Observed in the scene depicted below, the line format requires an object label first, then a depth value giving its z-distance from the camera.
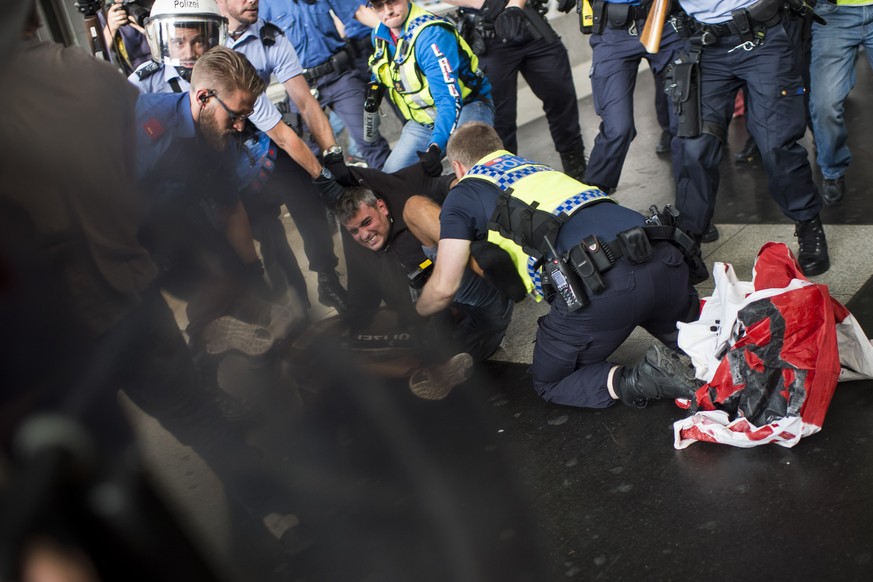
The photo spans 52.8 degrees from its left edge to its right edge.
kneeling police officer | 2.29
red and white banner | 2.00
